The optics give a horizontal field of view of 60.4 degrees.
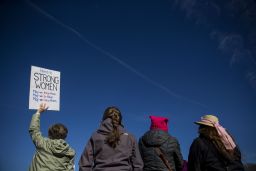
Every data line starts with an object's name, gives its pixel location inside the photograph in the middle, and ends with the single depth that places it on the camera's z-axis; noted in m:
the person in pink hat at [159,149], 3.06
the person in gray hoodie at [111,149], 2.56
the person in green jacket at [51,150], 3.12
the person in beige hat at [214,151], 2.56
